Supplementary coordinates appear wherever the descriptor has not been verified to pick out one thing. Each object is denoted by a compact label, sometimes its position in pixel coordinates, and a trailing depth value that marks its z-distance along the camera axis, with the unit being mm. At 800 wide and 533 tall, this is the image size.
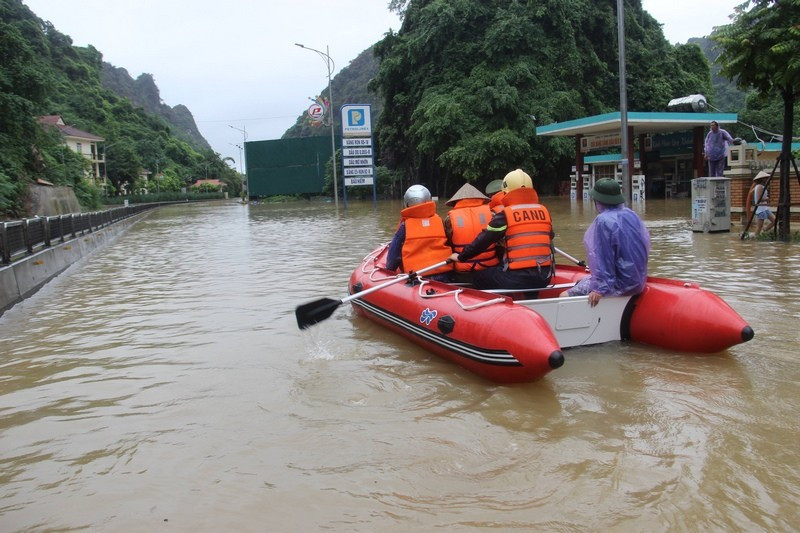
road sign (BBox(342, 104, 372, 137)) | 33500
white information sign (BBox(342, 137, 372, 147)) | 34250
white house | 68044
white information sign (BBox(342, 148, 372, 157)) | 34406
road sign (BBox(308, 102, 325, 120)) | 48250
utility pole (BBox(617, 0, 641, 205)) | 15320
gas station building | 25828
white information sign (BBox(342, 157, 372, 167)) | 34500
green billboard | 55219
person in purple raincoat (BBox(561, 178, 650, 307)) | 5547
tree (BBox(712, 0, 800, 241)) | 10242
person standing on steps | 14133
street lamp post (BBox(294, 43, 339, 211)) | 38125
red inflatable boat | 4754
